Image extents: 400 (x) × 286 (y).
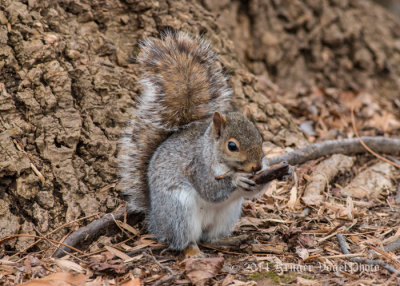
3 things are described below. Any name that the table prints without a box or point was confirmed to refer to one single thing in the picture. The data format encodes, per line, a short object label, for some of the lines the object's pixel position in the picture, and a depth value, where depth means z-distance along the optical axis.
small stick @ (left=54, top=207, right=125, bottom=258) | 4.75
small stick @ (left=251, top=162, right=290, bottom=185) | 4.38
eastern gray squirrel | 4.62
